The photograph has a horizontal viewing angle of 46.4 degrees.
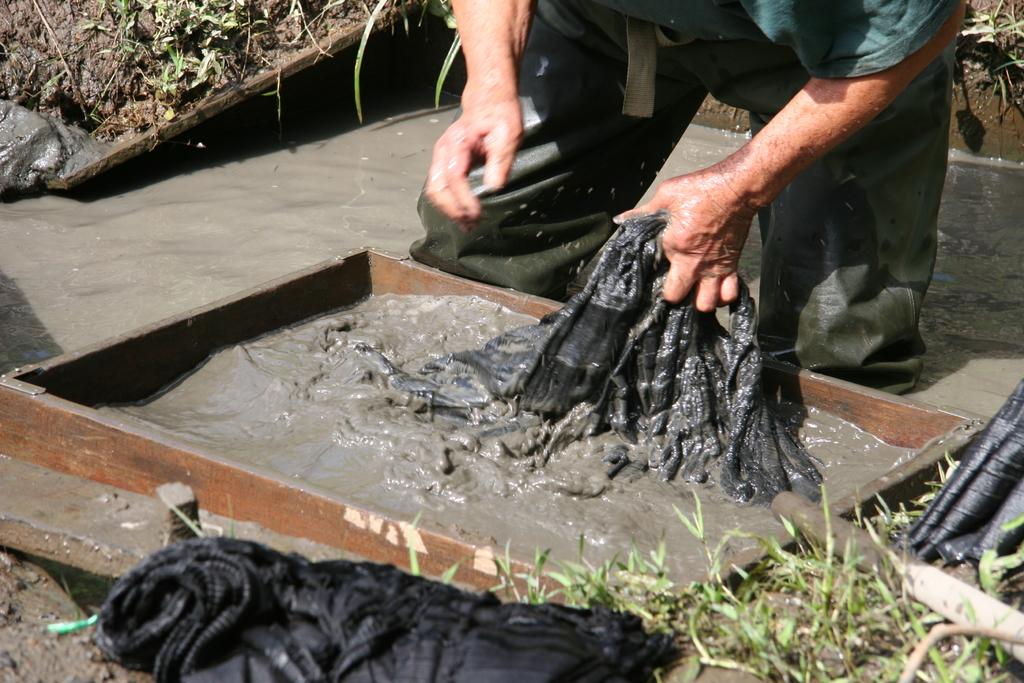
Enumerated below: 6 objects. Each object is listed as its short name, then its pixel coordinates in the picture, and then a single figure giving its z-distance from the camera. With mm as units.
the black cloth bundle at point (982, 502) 2230
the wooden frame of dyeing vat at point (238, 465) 2426
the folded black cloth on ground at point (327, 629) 1825
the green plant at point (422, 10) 5395
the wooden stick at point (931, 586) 1930
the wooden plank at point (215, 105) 5016
